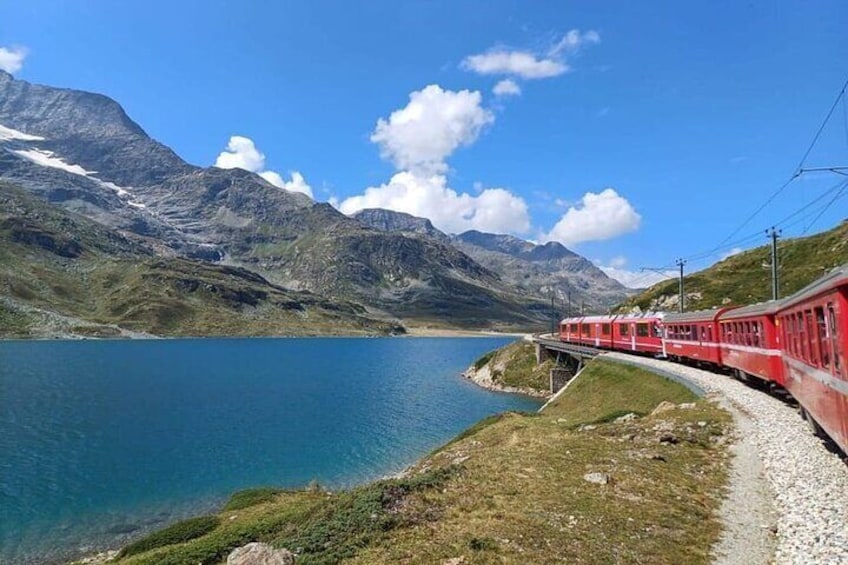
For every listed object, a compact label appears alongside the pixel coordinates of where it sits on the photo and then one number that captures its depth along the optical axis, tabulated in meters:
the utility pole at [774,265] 51.02
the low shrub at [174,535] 26.61
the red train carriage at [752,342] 32.38
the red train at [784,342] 16.25
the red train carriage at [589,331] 85.62
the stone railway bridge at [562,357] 81.62
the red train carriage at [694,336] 48.84
